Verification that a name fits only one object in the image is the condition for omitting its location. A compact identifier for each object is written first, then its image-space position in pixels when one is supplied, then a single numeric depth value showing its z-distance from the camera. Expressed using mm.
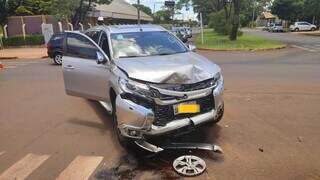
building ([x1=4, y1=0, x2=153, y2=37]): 22835
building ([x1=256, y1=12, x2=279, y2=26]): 73471
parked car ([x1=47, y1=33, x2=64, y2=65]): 12009
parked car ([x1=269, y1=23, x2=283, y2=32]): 40536
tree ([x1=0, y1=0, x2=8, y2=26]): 22618
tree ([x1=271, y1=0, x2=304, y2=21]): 45116
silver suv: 3511
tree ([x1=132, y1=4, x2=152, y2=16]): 72804
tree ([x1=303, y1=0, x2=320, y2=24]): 32919
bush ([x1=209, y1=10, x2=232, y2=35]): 24530
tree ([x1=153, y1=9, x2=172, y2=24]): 59103
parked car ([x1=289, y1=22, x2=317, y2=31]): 39052
